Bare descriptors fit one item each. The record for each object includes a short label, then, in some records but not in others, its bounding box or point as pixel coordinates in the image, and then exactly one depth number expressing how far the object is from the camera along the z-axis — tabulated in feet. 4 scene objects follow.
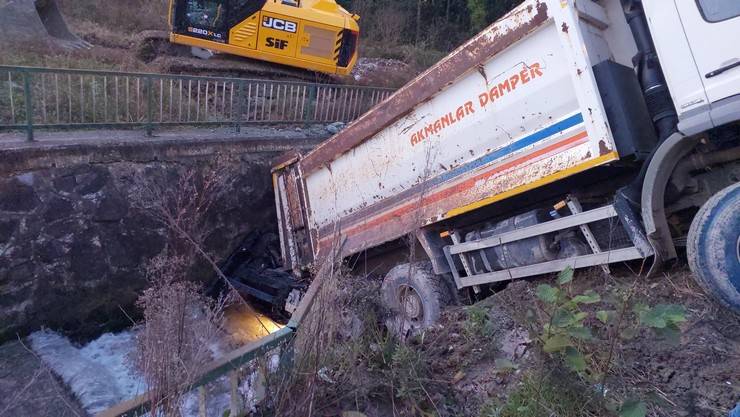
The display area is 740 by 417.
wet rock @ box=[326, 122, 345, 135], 29.98
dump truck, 11.12
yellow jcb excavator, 35.24
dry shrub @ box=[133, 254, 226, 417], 7.54
